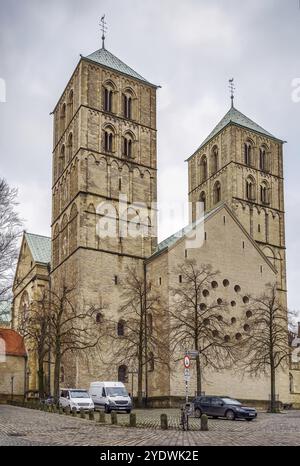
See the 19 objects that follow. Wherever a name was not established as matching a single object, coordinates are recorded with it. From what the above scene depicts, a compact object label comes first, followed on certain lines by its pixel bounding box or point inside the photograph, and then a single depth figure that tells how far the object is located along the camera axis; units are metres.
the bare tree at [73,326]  46.75
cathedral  53.97
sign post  26.27
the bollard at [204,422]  25.55
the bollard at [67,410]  34.77
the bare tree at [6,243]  34.81
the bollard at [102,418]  29.36
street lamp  55.11
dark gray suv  33.88
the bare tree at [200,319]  47.50
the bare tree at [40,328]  49.28
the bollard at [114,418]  28.19
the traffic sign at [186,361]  26.33
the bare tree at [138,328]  48.50
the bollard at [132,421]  26.91
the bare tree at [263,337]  48.56
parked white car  37.59
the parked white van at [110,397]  38.25
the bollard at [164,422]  25.44
